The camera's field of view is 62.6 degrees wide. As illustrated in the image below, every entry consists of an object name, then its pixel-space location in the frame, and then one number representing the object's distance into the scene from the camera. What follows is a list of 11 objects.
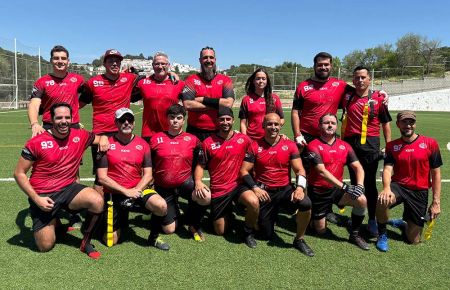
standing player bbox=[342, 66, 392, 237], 4.78
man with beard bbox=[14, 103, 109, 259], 3.99
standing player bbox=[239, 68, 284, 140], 5.31
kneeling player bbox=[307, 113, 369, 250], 4.50
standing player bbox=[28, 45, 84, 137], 4.92
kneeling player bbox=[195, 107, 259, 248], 4.62
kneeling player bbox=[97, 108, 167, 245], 4.32
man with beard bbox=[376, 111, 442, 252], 4.41
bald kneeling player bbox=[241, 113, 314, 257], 4.49
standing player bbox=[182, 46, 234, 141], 5.09
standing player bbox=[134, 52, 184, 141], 5.20
